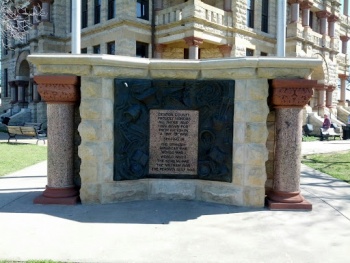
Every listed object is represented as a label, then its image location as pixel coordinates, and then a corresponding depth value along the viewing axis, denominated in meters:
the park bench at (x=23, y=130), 15.33
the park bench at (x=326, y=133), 19.91
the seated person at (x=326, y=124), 20.28
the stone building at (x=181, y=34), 18.80
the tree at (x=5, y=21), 13.05
